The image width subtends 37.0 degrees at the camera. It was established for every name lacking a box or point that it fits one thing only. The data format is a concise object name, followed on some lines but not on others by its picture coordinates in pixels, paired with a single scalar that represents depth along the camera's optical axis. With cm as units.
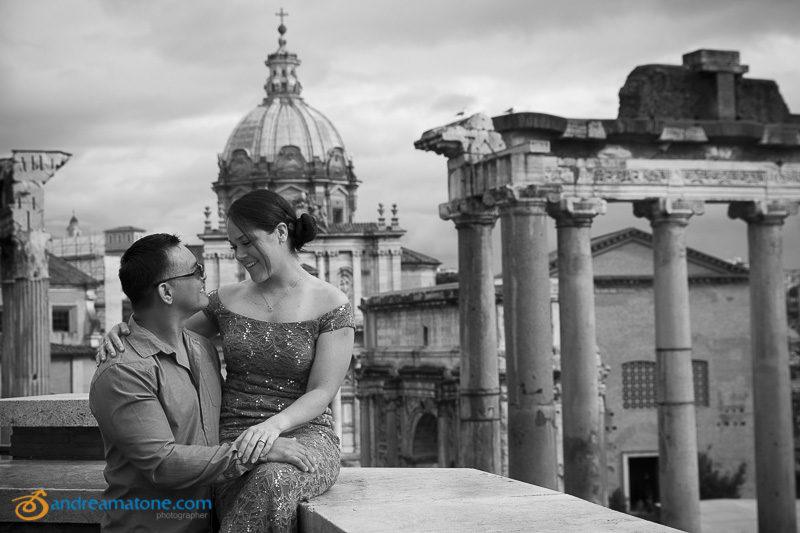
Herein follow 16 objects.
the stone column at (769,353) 1898
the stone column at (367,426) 3628
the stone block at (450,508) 462
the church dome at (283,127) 7225
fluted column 2423
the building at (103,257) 5725
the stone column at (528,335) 1619
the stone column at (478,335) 1800
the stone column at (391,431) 3512
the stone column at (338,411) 5462
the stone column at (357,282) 6222
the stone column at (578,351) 1725
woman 542
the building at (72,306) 5247
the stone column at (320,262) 6312
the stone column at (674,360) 1833
